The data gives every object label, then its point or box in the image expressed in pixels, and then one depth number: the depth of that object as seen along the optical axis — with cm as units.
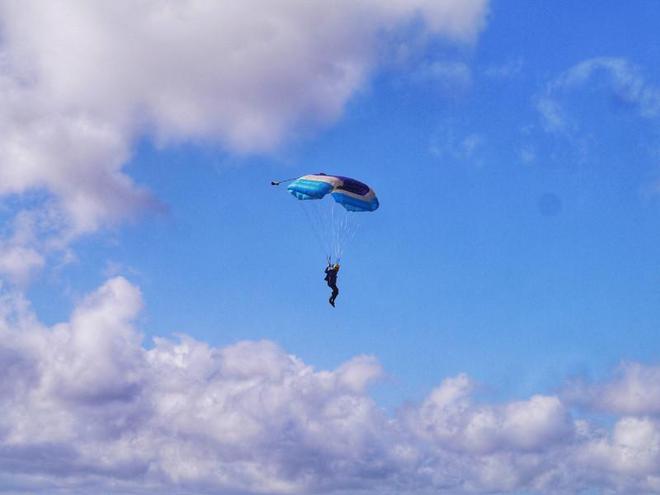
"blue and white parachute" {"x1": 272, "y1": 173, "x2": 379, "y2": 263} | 7612
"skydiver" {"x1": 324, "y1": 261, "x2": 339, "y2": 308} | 7869
